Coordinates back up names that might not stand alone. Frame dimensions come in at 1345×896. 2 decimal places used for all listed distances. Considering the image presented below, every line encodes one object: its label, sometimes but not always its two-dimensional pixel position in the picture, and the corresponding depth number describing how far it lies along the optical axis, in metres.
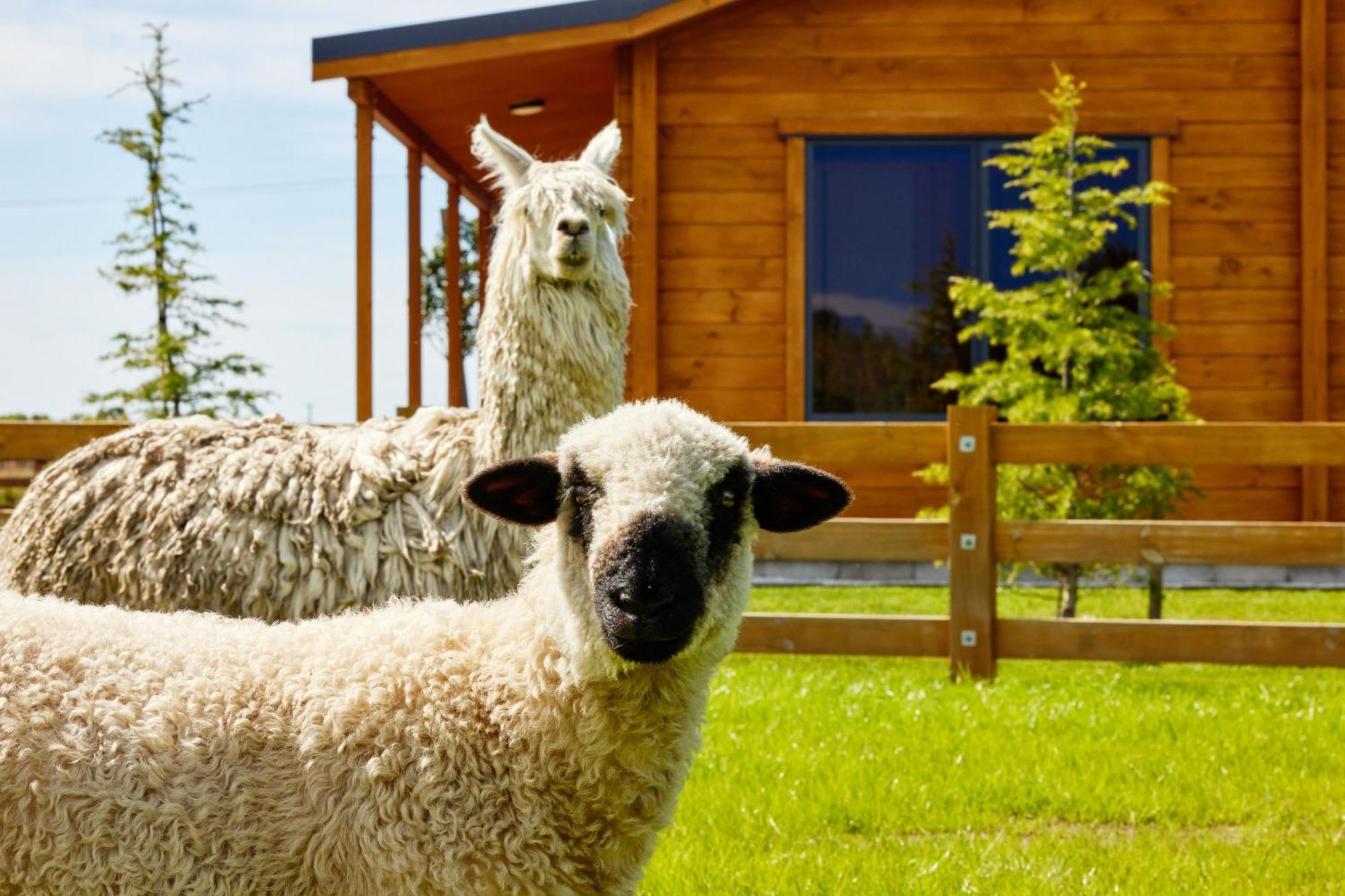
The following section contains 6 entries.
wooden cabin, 12.57
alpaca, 4.81
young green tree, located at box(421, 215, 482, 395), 37.66
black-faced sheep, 2.68
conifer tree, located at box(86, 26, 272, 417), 19.39
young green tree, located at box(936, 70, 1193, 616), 9.98
